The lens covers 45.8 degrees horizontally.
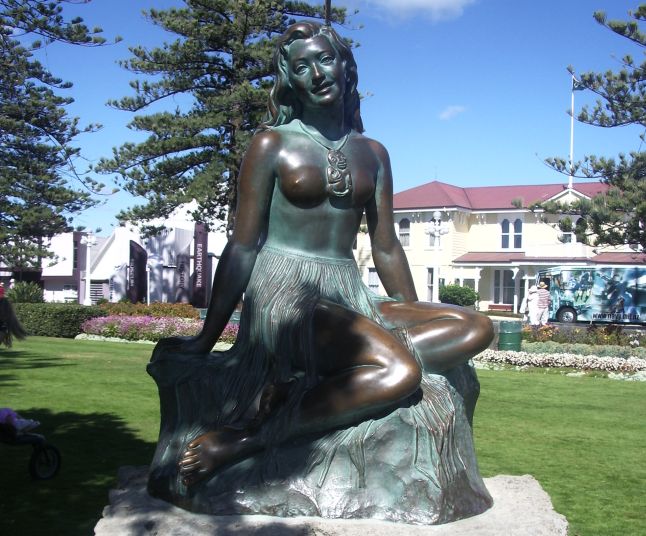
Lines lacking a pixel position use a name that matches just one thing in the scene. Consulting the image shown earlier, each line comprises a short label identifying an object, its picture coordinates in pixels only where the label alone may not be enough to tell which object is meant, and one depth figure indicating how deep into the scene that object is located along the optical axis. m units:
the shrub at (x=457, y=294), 36.63
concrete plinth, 2.96
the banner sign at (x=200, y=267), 27.42
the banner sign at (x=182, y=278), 31.41
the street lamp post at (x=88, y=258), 32.34
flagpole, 36.33
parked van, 29.89
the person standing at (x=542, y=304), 23.77
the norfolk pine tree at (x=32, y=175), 17.86
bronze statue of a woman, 3.16
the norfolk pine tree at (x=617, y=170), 20.45
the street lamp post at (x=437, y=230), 25.50
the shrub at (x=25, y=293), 22.42
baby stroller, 5.89
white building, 28.80
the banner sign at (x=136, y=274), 30.48
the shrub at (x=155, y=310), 21.28
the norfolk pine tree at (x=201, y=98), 22.14
